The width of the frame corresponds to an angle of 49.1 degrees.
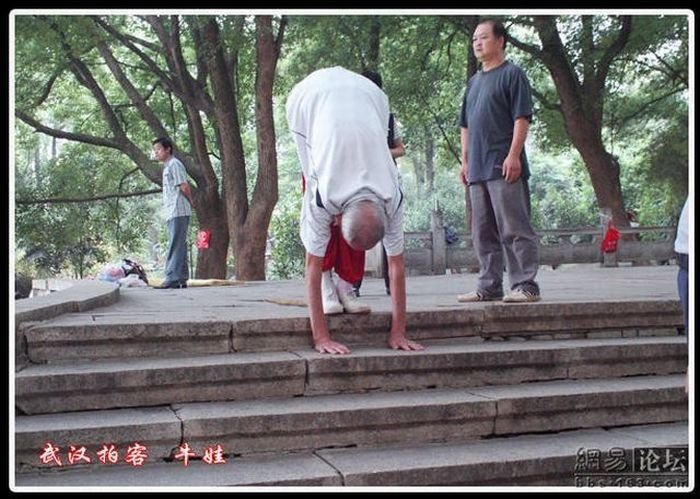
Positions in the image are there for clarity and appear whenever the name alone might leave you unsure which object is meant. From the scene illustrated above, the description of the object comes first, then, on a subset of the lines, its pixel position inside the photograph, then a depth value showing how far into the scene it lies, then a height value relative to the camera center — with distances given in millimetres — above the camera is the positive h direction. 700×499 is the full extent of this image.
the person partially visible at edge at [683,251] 2818 -14
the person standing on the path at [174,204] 7926 +443
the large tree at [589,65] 13406 +3282
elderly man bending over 3537 +329
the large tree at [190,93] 11414 +2781
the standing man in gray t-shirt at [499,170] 4578 +469
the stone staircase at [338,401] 3045 -694
